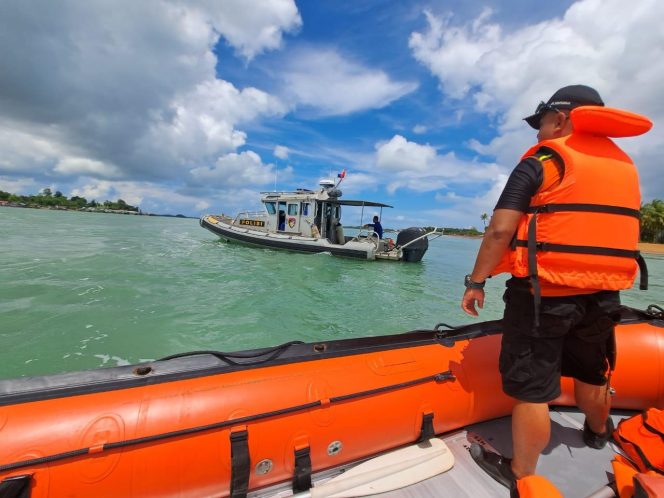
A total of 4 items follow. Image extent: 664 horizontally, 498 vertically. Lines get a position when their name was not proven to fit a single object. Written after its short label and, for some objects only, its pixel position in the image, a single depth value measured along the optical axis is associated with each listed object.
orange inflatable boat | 1.18
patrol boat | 12.40
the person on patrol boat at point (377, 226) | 13.22
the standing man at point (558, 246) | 1.28
